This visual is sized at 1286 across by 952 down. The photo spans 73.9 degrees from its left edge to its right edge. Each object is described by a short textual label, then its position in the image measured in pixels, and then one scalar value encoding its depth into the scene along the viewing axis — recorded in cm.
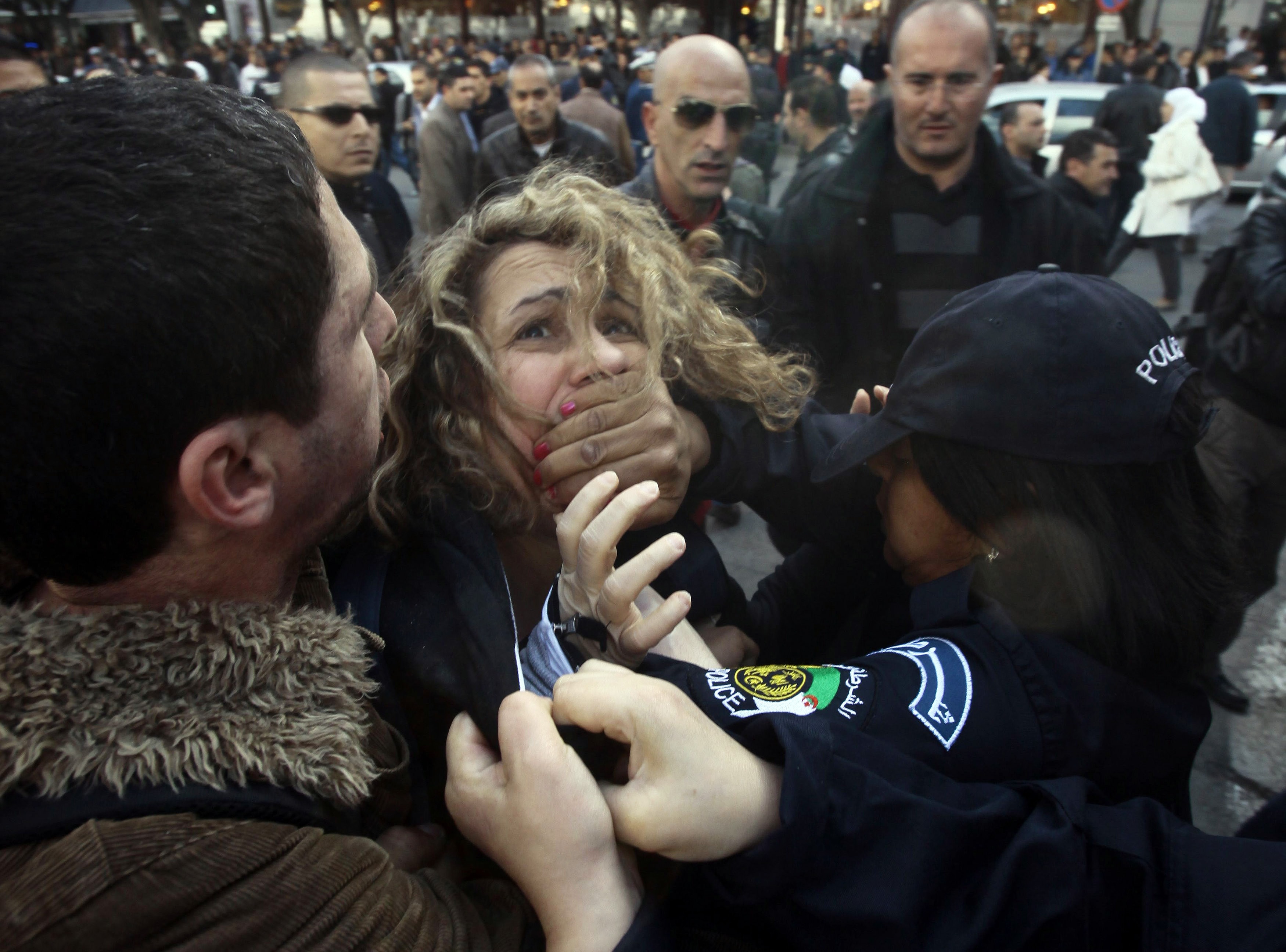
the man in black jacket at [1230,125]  801
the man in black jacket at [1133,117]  729
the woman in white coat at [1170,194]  691
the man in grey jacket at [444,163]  561
